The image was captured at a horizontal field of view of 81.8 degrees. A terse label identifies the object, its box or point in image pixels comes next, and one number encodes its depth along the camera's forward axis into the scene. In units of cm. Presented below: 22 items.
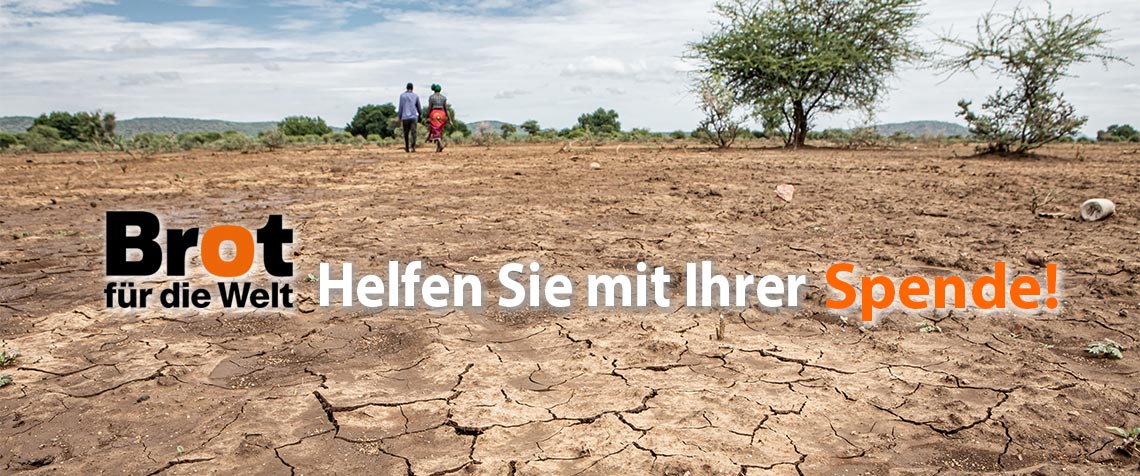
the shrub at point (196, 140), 1802
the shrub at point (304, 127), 2833
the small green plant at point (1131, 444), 226
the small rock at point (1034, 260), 463
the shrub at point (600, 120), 3116
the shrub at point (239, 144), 1656
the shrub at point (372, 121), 3137
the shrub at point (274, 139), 1772
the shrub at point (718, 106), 1586
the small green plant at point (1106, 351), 303
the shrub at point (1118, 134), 2072
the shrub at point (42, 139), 1686
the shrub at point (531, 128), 2663
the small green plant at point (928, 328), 345
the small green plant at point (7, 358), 301
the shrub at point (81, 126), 1548
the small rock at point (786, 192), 734
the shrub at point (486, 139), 1970
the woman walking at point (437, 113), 1495
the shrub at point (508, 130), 2472
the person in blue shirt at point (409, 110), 1461
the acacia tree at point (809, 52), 1561
